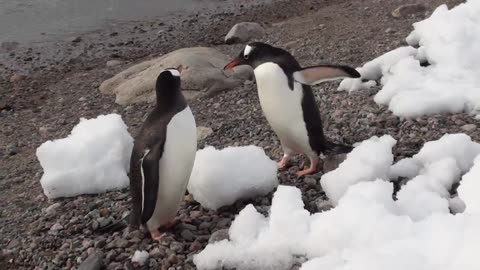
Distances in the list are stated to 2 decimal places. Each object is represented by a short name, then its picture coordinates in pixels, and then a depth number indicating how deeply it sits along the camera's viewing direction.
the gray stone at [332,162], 3.80
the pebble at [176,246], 3.12
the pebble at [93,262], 3.03
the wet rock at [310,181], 3.74
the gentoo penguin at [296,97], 3.97
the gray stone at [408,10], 8.20
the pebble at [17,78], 8.38
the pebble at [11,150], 5.63
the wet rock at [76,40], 10.18
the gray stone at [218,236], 3.03
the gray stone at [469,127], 4.11
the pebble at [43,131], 6.07
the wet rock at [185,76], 6.30
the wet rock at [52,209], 3.83
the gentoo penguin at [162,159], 3.23
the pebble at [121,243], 3.21
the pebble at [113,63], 8.70
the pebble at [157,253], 3.08
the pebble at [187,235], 3.27
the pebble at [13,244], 3.48
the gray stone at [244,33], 9.00
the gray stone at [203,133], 4.98
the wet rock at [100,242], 3.26
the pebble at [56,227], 3.56
